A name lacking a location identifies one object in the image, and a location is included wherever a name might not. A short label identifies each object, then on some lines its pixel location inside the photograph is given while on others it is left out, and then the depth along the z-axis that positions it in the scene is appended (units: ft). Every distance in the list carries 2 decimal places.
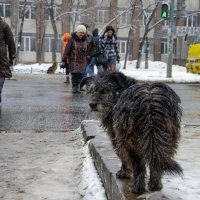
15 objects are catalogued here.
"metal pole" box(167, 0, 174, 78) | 65.46
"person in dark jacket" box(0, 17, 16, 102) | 30.55
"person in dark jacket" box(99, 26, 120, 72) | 44.73
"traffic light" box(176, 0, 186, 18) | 66.90
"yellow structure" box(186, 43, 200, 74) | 73.31
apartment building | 147.23
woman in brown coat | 41.14
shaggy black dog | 10.68
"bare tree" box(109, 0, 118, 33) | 152.56
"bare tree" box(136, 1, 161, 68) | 106.01
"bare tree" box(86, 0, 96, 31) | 145.59
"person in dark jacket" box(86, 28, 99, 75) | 44.92
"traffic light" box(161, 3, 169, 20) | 65.41
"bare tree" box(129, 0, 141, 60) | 165.89
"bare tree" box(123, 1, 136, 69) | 108.42
